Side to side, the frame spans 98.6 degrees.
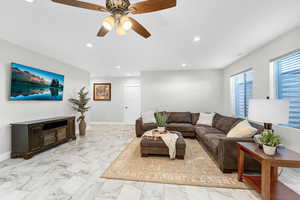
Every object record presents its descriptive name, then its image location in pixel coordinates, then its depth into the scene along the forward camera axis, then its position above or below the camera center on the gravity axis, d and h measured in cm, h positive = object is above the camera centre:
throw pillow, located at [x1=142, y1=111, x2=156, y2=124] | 475 -64
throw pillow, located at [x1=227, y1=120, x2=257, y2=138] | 231 -57
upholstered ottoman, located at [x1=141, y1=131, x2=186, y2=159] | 279 -103
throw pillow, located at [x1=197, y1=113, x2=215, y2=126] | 443 -65
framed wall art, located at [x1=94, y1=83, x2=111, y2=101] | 686 +44
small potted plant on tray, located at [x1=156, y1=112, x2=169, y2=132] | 331 -60
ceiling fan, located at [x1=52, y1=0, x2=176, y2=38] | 126 +95
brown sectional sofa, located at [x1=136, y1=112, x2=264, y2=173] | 223 -87
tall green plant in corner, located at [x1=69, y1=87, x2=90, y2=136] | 457 -23
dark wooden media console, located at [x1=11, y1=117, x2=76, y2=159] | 279 -86
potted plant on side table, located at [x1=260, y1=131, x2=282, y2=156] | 159 -52
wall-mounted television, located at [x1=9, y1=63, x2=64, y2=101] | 290 +39
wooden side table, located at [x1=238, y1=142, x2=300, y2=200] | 148 -90
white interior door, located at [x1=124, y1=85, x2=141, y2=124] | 677 -17
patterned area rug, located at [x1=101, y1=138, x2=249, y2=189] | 201 -126
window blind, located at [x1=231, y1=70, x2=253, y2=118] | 376 +29
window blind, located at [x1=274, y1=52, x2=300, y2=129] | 233 +36
